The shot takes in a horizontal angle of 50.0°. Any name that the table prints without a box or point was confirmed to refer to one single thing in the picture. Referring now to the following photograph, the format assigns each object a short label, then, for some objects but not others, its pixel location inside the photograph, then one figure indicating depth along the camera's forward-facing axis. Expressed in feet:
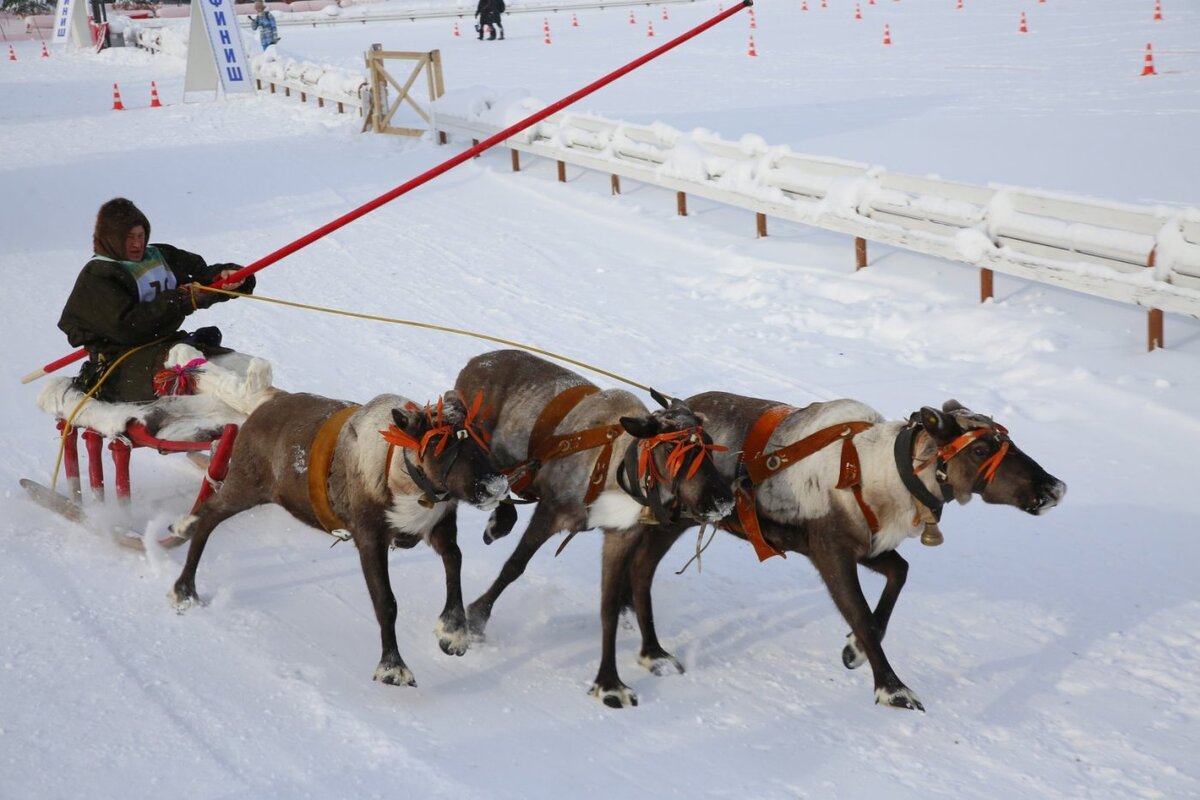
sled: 24.29
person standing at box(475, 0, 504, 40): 130.72
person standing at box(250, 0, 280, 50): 115.44
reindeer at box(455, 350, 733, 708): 18.81
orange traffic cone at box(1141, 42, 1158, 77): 76.07
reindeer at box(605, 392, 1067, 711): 18.20
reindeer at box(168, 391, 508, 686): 18.85
